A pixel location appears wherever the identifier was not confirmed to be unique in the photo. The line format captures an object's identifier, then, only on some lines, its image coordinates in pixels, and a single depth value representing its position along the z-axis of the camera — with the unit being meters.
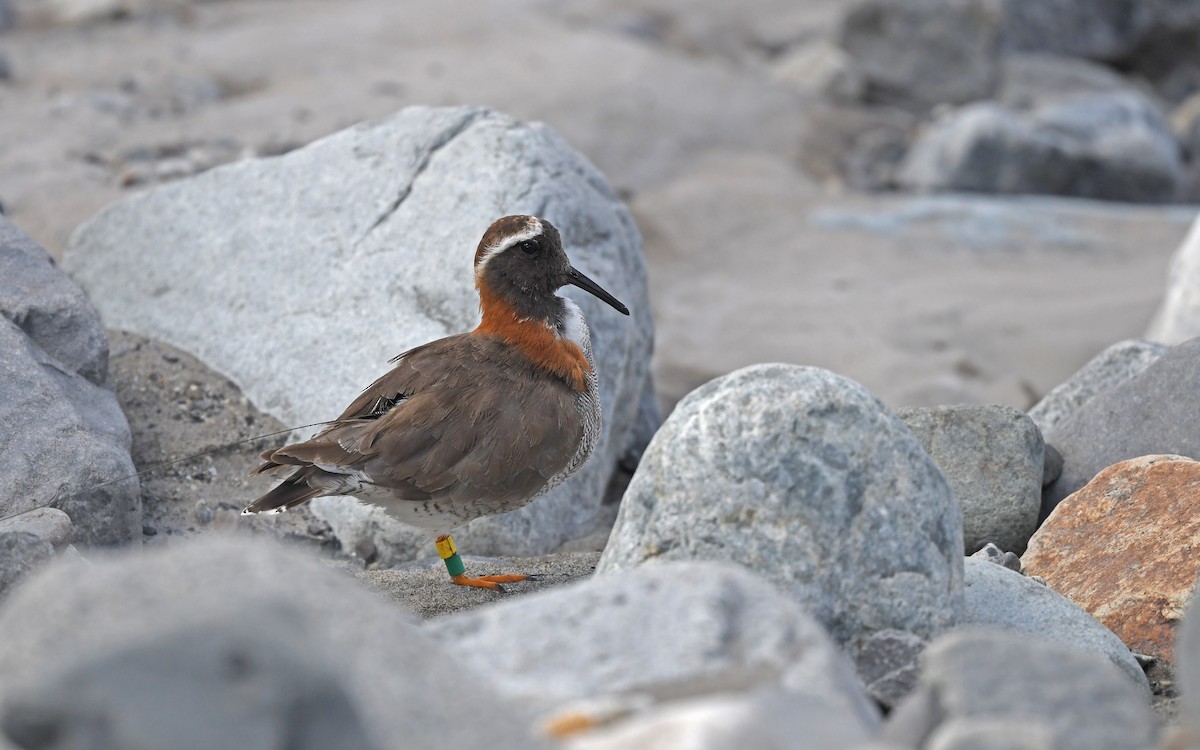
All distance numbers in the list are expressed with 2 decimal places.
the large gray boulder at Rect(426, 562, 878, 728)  6.31
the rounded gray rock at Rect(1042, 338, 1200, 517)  12.39
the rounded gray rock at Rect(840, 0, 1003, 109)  35.53
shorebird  10.80
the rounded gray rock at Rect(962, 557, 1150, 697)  9.47
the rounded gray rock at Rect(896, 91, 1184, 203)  29.03
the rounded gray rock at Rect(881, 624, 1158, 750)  6.16
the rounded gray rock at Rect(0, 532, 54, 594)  9.04
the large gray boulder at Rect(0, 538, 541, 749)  5.10
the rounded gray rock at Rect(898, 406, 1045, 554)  12.13
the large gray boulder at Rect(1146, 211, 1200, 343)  17.53
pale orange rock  10.37
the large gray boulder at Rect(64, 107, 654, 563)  13.78
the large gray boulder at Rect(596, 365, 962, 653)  8.65
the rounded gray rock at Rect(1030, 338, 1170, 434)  14.62
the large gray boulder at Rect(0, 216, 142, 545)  11.36
